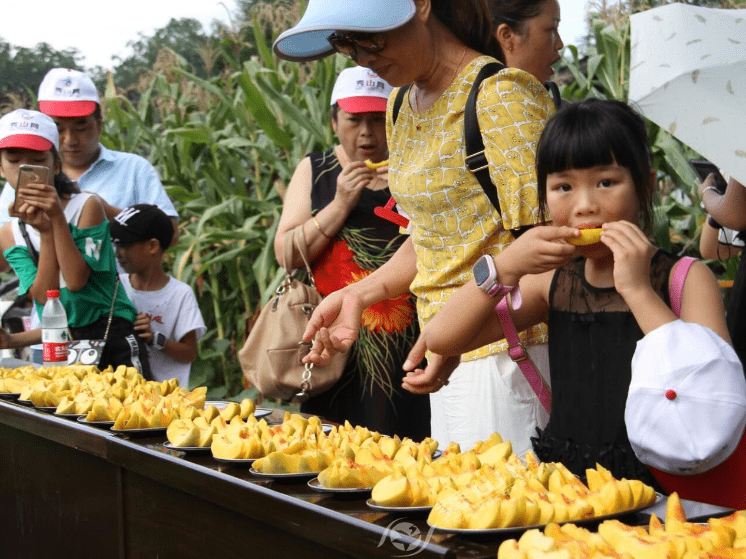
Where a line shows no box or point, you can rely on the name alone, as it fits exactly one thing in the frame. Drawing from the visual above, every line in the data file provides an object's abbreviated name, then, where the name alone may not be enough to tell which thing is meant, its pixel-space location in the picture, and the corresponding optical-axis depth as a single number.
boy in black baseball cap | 4.05
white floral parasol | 2.04
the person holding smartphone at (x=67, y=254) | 3.51
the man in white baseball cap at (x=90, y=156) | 4.07
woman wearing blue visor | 2.00
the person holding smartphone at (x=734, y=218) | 2.99
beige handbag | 2.99
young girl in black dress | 1.70
